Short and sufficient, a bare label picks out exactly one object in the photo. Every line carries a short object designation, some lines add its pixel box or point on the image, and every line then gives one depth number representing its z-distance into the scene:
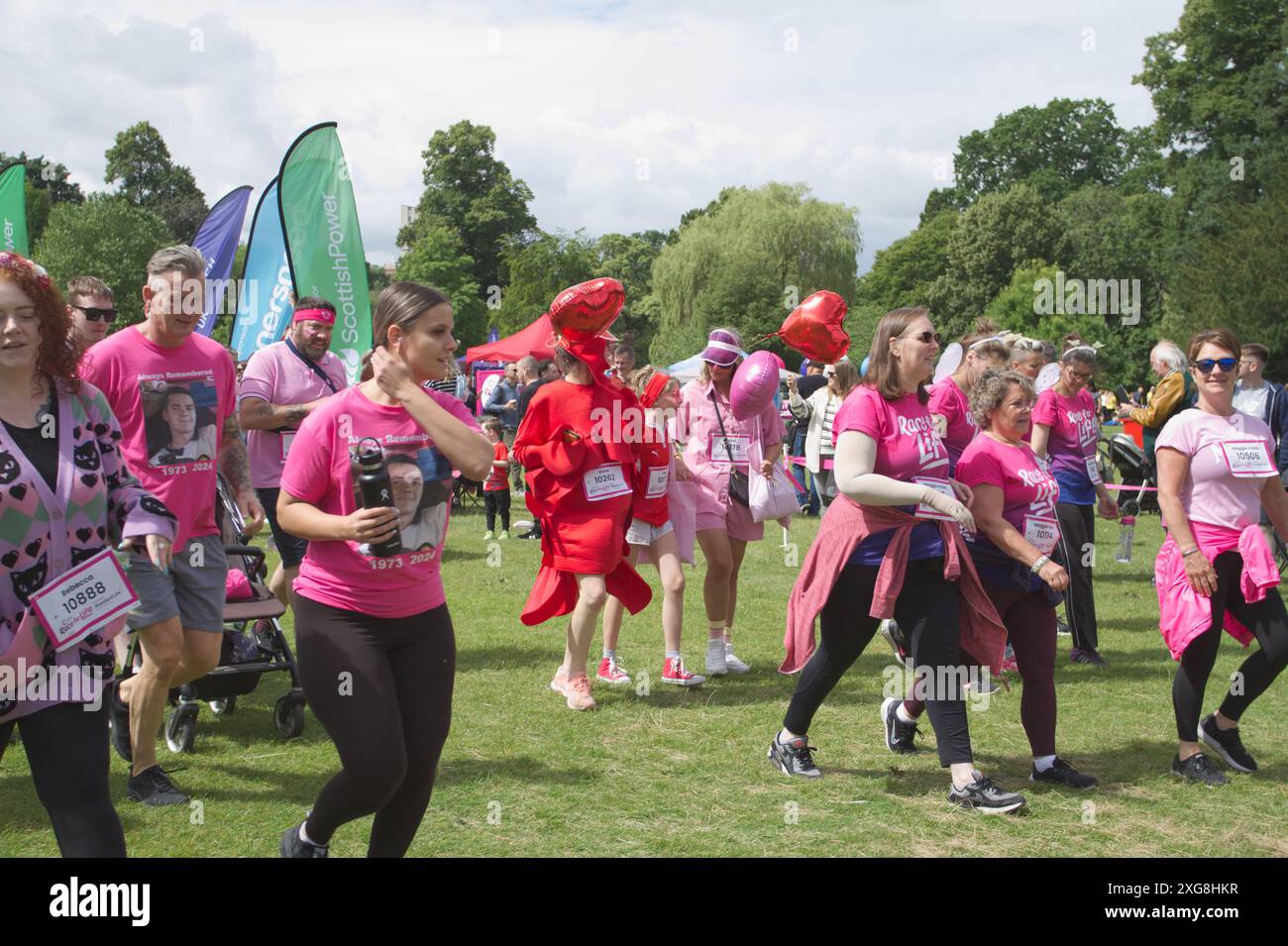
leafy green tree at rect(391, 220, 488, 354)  51.66
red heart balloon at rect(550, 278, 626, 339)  6.37
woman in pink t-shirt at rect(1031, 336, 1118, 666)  7.78
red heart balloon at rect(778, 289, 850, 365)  6.57
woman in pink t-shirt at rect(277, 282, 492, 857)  3.38
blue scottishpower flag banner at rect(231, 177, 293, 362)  13.92
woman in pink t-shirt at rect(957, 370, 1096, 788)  5.16
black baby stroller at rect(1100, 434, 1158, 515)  15.48
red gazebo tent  23.73
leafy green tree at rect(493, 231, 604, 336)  47.50
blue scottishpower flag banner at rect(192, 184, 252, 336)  15.87
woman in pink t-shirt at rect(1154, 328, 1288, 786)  5.20
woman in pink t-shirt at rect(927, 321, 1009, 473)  6.59
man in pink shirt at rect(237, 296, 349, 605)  6.38
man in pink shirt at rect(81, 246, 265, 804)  4.61
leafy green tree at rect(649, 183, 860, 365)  48.41
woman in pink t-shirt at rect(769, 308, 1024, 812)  4.86
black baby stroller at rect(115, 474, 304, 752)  5.81
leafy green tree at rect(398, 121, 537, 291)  65.62
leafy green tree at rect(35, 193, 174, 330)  52.78
